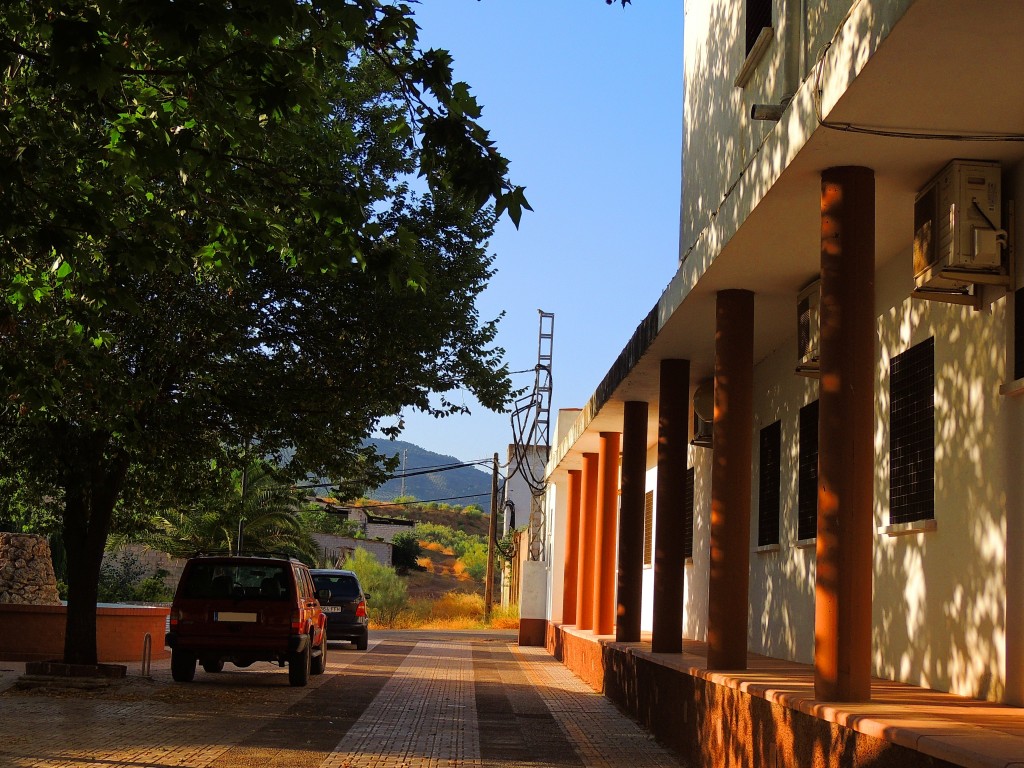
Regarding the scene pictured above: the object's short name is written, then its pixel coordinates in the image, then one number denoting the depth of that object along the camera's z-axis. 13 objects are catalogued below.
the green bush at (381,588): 45.09
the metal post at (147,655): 17.64
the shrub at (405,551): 78.19
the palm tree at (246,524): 39.50
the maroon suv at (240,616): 16.80
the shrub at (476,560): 81.38
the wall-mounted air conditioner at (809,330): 11.17
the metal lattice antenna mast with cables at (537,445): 32.00
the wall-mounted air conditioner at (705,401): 16.02
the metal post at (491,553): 47.53
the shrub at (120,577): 38.12
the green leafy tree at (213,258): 7.12
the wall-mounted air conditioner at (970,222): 8.12
